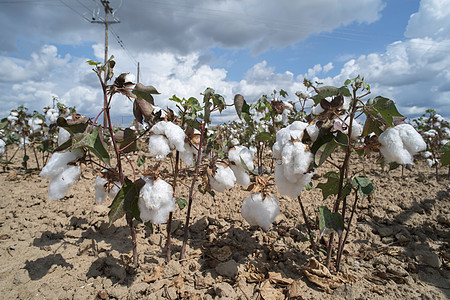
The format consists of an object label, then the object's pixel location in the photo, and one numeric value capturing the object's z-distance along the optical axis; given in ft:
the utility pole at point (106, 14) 38.68
